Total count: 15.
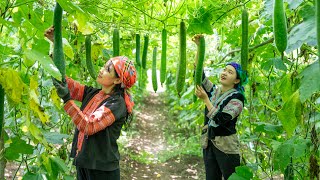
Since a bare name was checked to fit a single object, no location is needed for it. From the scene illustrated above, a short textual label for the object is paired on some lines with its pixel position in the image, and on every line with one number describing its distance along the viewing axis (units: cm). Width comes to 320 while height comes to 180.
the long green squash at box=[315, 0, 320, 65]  118
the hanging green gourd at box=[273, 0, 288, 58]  158
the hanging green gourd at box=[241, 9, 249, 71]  252
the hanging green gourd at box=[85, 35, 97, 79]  319
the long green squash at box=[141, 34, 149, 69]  377
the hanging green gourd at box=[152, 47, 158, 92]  349
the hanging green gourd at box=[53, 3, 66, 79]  203
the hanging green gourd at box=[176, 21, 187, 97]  276
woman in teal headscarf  378
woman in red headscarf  307
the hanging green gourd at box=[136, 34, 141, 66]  387
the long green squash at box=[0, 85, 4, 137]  166
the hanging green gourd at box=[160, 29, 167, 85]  322
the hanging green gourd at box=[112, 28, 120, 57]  325
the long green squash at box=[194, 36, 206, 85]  300
